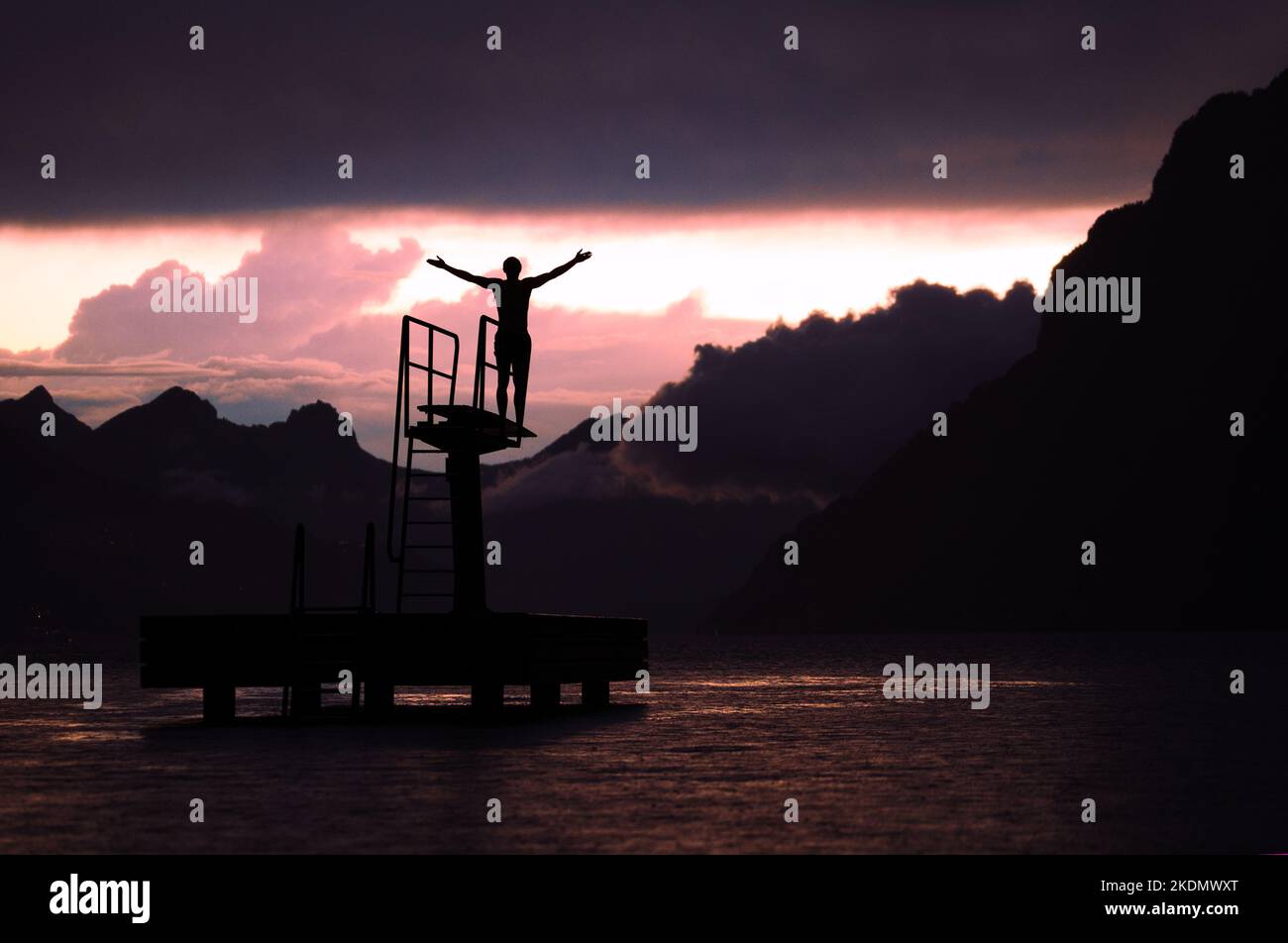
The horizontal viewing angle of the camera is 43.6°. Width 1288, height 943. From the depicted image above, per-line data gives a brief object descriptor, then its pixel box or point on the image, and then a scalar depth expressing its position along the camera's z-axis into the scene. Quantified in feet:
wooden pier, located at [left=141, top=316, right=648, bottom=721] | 98.94
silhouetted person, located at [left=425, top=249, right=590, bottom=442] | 102.42
